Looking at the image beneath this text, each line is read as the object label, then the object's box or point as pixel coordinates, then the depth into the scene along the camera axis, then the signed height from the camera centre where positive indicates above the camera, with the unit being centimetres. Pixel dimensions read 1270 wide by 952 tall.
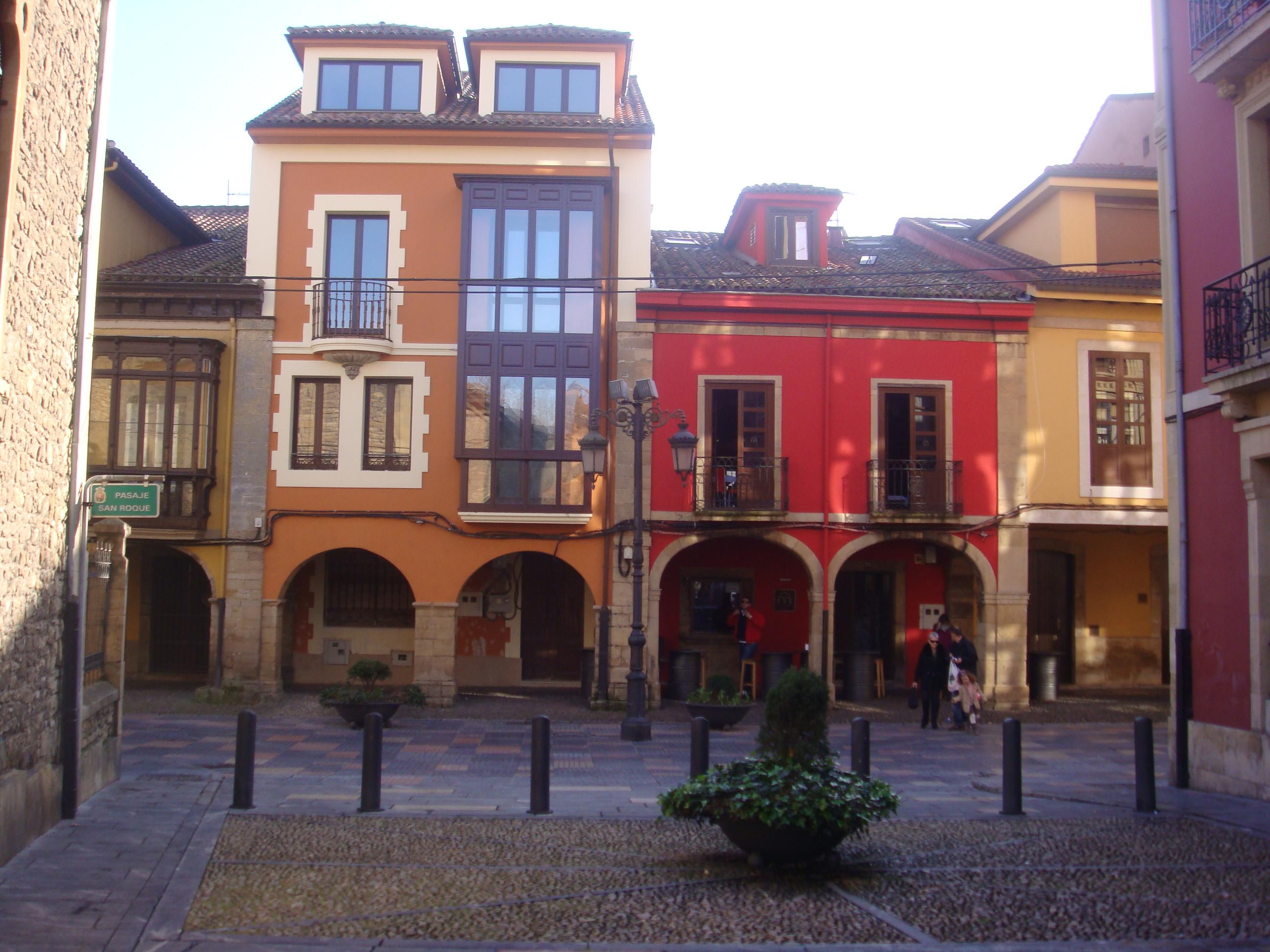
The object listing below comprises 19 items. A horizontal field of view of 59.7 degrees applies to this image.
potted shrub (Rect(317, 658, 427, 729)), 1602 -188
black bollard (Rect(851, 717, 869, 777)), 1068 -168
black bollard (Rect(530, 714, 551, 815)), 980 -177
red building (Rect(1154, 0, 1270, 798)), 1073 +216
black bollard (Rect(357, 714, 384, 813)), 980 -175
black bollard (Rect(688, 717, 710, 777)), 1047 -162
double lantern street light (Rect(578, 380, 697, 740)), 1526 +142
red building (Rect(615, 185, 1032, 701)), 1928 +268
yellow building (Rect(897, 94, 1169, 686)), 1978 +289
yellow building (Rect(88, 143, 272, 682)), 1880 +278
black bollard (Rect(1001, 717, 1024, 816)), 990 -174
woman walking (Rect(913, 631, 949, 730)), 1742 -156
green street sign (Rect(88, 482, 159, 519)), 998 +59
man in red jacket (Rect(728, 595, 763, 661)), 1958 -96
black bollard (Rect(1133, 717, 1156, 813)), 996 -167
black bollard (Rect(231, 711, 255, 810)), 988 -178
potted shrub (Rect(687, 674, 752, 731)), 1609 -189
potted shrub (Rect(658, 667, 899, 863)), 700 -141
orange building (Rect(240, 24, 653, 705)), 1903 +430
